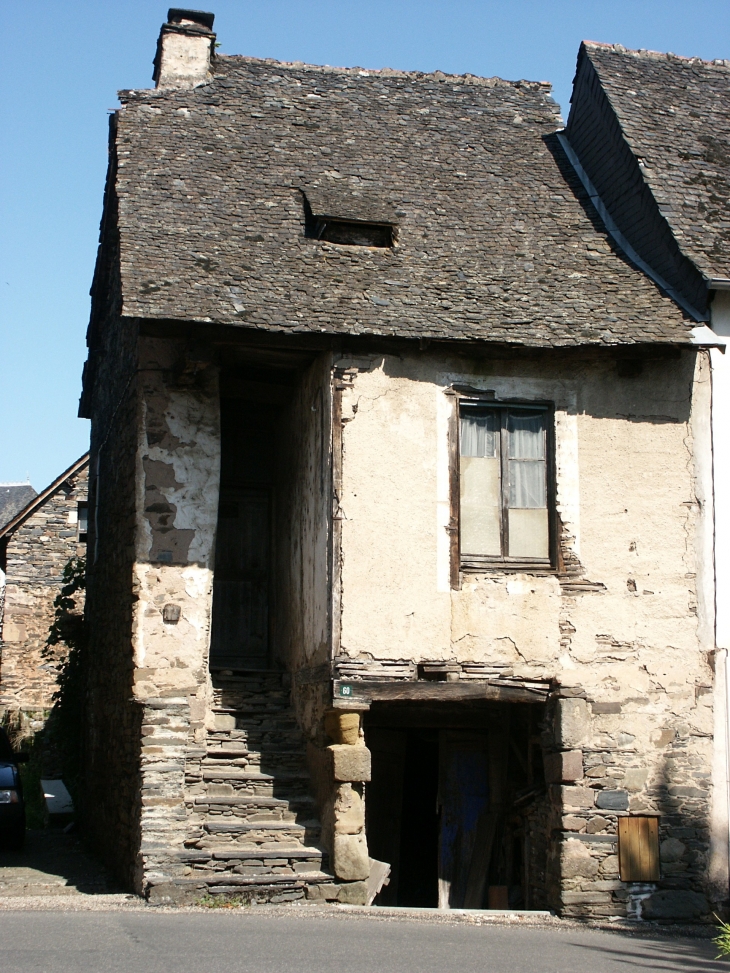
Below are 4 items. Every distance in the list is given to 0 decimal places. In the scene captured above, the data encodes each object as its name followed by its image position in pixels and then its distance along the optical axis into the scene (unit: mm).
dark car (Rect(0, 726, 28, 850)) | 13289
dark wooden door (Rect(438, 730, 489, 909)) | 12727
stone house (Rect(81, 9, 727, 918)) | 10883
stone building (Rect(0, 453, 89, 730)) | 21922
